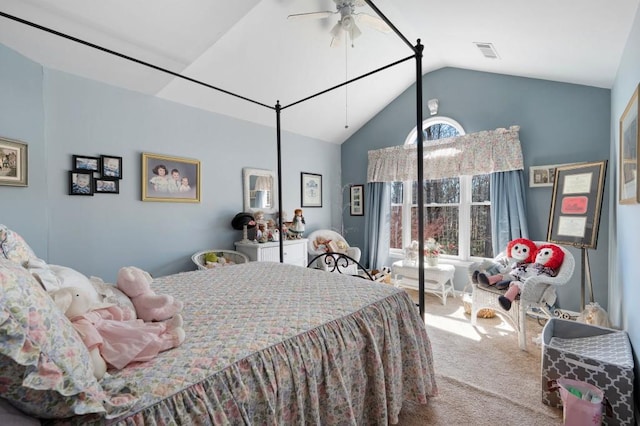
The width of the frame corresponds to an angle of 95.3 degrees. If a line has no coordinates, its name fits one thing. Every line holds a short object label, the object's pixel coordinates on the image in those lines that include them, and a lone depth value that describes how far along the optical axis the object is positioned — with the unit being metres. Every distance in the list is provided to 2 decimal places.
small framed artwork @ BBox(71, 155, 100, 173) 2.62
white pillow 1.15
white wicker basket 3.35
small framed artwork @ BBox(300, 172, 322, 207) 4.75
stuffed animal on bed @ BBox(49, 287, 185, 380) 0.90
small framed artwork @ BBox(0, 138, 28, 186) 2.12
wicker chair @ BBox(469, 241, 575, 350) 2.49
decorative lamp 3.72
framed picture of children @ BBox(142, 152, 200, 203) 3.08
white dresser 3.59
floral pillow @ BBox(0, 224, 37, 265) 1.21
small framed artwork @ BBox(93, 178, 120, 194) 2.74
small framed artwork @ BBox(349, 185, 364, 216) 5.13
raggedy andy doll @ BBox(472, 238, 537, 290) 2.82
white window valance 3.55
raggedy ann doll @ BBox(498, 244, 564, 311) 2.60
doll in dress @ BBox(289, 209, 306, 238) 4.25
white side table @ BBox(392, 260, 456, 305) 3.64
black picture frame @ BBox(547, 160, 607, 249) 2.47
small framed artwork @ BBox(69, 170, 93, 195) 2.60
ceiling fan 2.39
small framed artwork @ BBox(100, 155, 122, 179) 2.77
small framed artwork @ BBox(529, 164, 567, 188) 3.33
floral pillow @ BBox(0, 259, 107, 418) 0.61
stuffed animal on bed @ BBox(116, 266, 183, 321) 1.30
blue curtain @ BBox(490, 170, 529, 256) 3.46
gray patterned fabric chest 1.57
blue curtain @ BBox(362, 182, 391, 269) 4.77
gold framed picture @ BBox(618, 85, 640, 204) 1.64
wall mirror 3.95
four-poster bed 0.83
